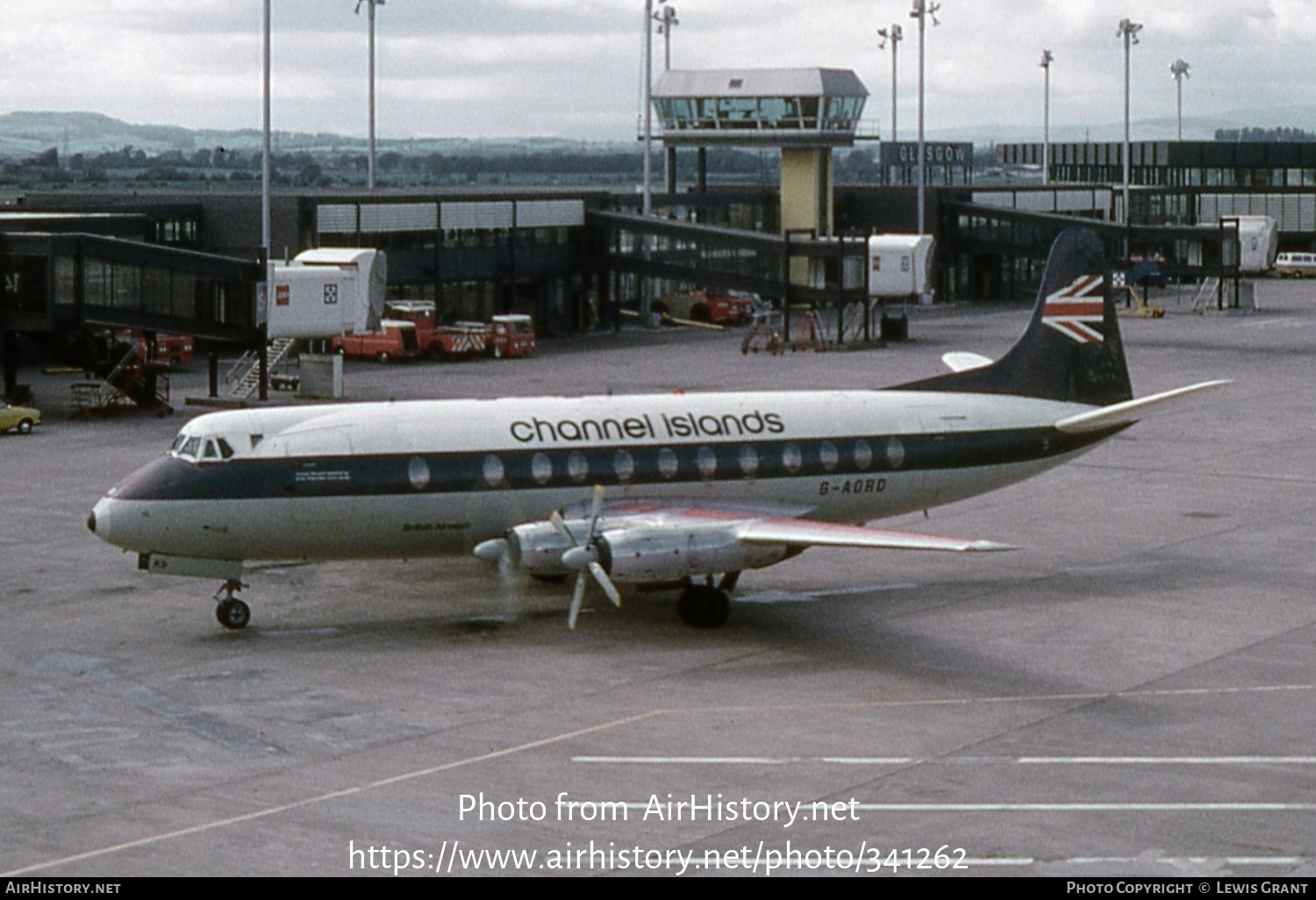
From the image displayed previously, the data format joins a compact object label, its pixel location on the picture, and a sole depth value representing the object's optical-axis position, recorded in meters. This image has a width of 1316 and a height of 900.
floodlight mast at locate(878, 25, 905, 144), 166.25
